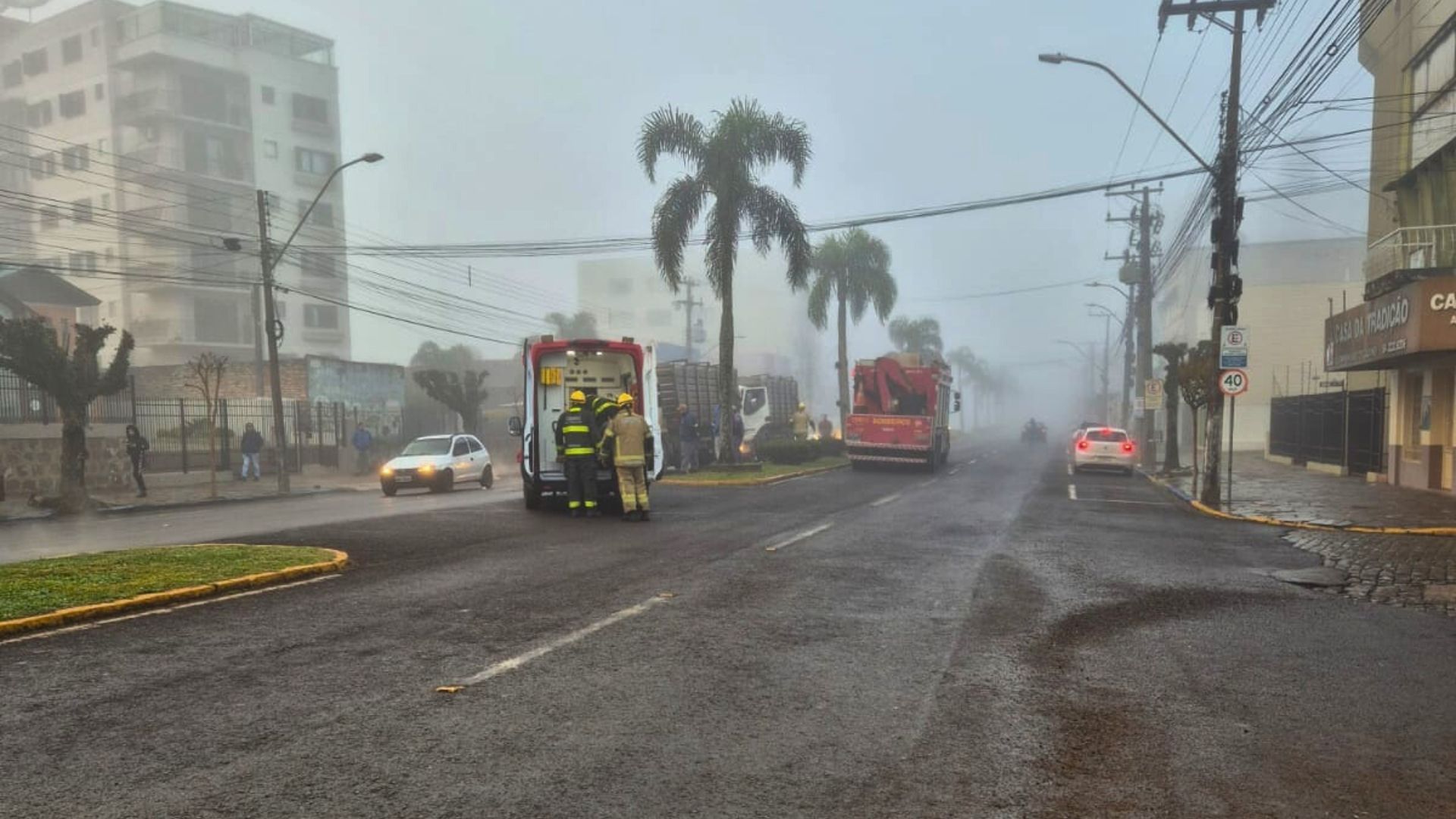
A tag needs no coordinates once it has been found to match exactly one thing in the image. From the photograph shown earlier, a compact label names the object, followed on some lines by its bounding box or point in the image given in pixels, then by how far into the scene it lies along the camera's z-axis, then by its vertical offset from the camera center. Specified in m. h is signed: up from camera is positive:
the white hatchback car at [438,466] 22.42 -1.98
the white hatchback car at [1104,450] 27.75 -2.35
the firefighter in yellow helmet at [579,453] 13.74 -1.05
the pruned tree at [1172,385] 27.86 -0.45
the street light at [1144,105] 16.70 +4.83
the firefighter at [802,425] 33.16 -1.69
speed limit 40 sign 16.70 -0.24
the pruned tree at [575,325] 84.19 +5.40
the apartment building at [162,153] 65.31 +17.50
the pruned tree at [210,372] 23.36 +0.45
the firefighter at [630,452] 13.09 -1.00
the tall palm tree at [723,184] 24.95 +5.31
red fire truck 26.19 -1.05
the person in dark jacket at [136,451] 23.12 -1.46
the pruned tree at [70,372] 19.27 +0.47
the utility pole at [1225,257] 17.19 +2.08
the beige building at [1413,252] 17.48 +2.42
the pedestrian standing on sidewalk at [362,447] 32.88 -2.11
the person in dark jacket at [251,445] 27.81 -1.65
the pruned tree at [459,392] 37.31 -0.25
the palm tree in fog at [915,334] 77.69 +3.46
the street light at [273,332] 25.11 +1.56
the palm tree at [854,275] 43.16 +4.75
